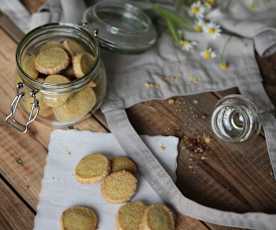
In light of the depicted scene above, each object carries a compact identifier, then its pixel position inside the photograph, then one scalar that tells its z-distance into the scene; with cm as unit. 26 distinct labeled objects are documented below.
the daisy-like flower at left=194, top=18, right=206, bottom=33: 113
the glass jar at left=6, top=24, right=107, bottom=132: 87
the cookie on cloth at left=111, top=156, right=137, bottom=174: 91
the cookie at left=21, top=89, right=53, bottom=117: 90
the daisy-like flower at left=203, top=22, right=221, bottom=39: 112
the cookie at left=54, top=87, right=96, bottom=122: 91
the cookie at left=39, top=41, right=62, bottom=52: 93
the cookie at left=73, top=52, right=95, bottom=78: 90
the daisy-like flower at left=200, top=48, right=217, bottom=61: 110
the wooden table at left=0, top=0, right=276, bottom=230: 89
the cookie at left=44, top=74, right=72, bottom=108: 88
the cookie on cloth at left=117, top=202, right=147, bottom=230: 84
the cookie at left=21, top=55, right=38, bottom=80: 91
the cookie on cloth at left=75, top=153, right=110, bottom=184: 89
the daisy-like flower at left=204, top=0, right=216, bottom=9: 115
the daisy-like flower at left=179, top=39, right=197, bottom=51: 110
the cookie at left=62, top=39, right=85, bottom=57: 93
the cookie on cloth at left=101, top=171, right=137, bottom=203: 87
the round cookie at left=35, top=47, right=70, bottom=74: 90
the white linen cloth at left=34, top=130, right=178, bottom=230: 87
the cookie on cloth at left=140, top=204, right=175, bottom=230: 83
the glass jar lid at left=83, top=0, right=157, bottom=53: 106
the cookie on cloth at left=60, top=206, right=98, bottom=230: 83
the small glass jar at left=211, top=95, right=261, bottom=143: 98
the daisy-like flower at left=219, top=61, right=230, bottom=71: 108
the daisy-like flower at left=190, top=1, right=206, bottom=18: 114
